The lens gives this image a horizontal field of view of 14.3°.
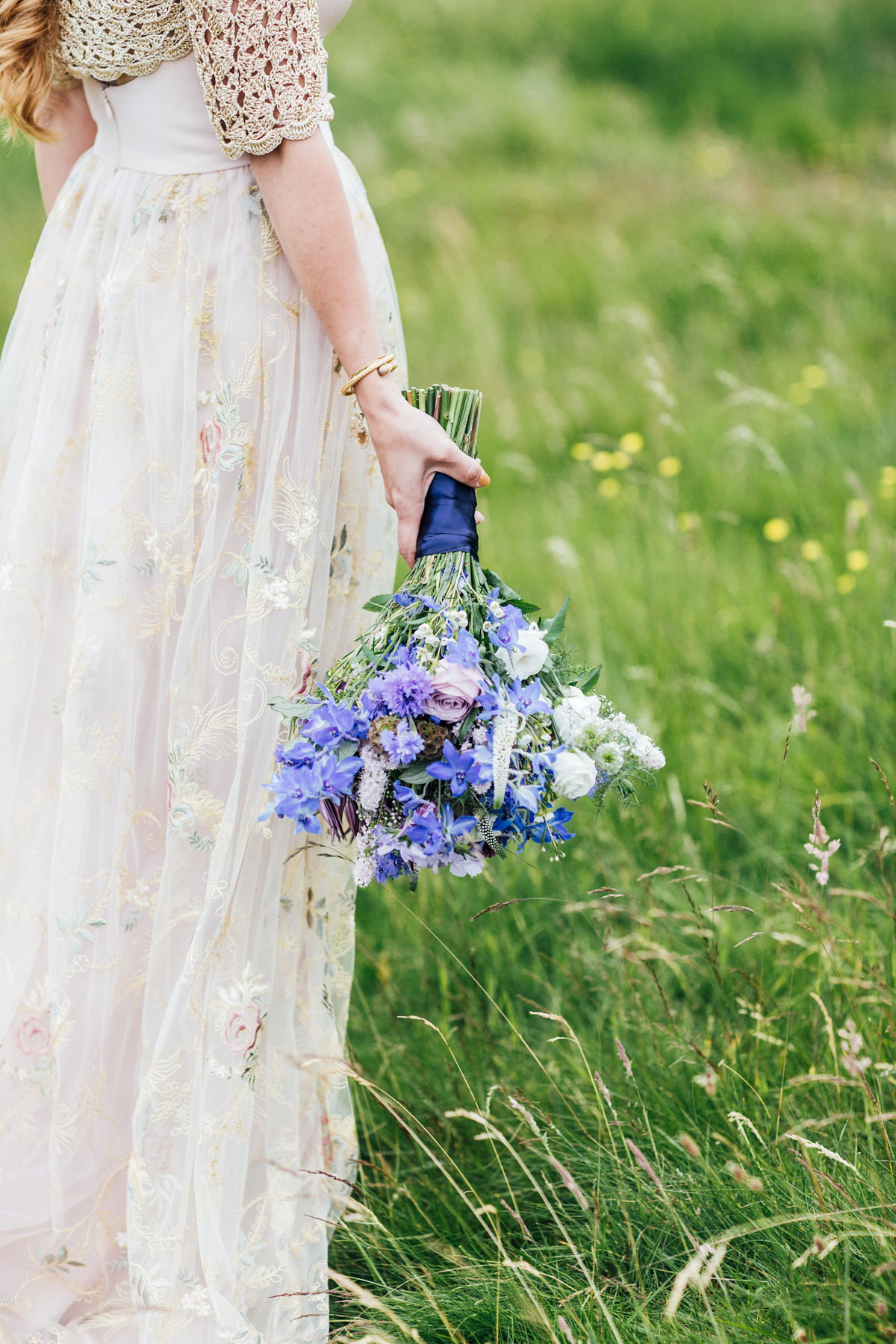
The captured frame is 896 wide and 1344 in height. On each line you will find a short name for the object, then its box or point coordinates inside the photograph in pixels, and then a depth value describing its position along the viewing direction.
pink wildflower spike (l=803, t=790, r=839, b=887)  3.56
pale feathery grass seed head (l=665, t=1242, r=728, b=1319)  3.25
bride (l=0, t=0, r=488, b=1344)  3.60
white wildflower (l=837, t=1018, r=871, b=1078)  3.46
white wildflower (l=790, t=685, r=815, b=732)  3.72
